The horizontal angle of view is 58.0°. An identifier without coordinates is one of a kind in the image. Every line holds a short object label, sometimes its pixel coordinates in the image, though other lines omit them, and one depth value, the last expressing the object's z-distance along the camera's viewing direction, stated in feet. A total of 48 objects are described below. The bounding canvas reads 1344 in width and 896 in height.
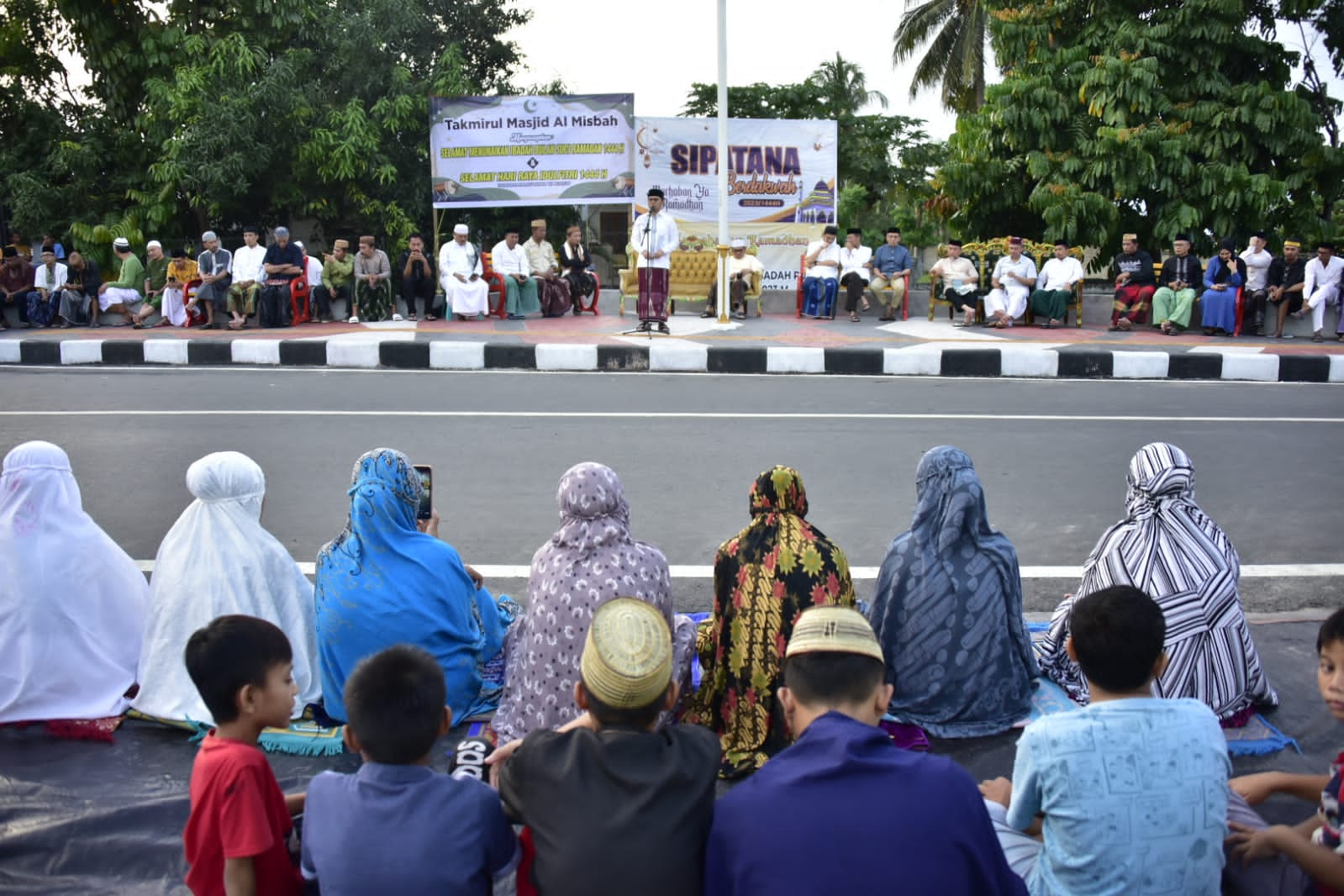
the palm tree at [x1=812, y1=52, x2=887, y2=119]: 104.37
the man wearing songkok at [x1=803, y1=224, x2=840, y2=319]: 51.88
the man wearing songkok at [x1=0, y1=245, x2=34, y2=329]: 50.55
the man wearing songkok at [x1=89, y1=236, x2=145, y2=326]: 50.90
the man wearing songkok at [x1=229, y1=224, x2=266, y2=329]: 48.93
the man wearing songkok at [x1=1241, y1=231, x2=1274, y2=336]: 47.44
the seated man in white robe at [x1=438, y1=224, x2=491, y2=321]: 50.60
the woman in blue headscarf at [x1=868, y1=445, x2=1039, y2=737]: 12.90
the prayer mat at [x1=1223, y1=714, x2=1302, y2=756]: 12.57
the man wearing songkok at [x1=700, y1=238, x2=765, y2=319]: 51.70
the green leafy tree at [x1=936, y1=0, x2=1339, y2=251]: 54.29
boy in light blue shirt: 8.29
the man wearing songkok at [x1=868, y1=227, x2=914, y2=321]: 52.24
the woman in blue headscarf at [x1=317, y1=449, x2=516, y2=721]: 12.67
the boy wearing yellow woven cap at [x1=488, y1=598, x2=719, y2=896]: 7.64
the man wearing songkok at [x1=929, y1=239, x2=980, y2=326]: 50.47
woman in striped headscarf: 12.83
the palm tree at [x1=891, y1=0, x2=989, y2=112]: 88.99
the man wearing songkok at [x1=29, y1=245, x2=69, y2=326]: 50.85
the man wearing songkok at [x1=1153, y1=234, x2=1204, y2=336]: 47.57
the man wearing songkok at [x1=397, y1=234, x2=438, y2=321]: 50.26
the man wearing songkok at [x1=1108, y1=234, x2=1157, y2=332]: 48.96
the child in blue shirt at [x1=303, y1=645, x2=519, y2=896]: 7.95
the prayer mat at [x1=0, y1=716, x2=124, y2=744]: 12.85
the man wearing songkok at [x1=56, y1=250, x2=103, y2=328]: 50.70
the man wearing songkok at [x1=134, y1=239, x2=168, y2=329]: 51.06
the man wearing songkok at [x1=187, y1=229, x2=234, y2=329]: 48.47
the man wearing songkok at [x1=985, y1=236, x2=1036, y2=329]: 49.52
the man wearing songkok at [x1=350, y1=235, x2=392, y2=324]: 50.26
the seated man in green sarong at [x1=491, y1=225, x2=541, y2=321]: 51.55
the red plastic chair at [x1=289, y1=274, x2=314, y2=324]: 49.39
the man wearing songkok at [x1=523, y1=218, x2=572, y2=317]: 52.60
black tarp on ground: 10.66
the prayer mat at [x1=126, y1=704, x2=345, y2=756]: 12.66
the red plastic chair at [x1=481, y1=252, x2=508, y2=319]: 52.42
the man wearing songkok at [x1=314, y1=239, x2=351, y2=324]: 50.49
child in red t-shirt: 8.68
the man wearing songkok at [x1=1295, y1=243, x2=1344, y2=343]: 45.80
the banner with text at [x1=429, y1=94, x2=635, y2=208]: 56.59
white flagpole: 44.45
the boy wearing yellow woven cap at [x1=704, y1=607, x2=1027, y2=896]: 7.00
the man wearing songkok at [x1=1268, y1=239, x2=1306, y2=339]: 46.88
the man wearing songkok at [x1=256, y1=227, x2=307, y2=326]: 48.65
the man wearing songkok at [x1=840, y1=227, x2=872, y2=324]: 51.88
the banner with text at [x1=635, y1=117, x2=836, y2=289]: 58.23
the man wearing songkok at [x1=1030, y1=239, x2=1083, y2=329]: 49.08
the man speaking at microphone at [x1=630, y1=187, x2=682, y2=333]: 45.96
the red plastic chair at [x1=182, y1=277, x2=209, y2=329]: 49.92
